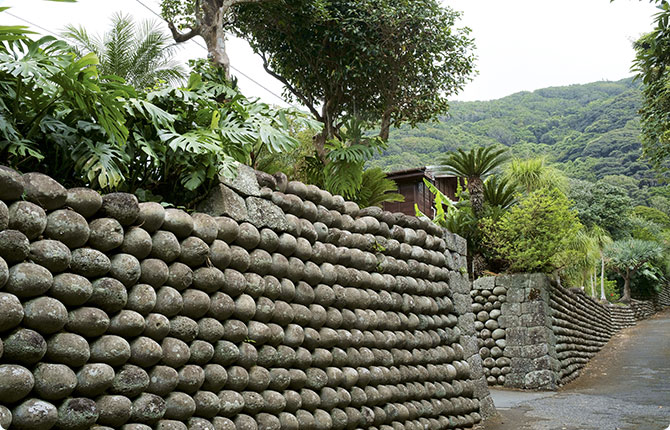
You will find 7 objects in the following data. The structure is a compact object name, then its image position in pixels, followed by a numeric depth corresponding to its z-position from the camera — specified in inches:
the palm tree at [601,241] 1032.1
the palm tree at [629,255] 1133.1
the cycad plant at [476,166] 477.7
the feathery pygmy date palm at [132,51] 524.1
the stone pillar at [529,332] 434.6
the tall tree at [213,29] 353.7
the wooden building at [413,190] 684.7
